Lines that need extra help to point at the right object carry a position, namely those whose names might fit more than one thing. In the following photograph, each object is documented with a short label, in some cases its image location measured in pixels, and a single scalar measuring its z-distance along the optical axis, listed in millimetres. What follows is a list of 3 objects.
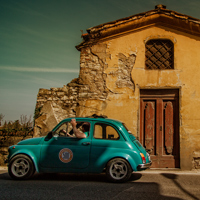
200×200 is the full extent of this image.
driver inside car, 6234
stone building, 9078
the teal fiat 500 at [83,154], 6000
